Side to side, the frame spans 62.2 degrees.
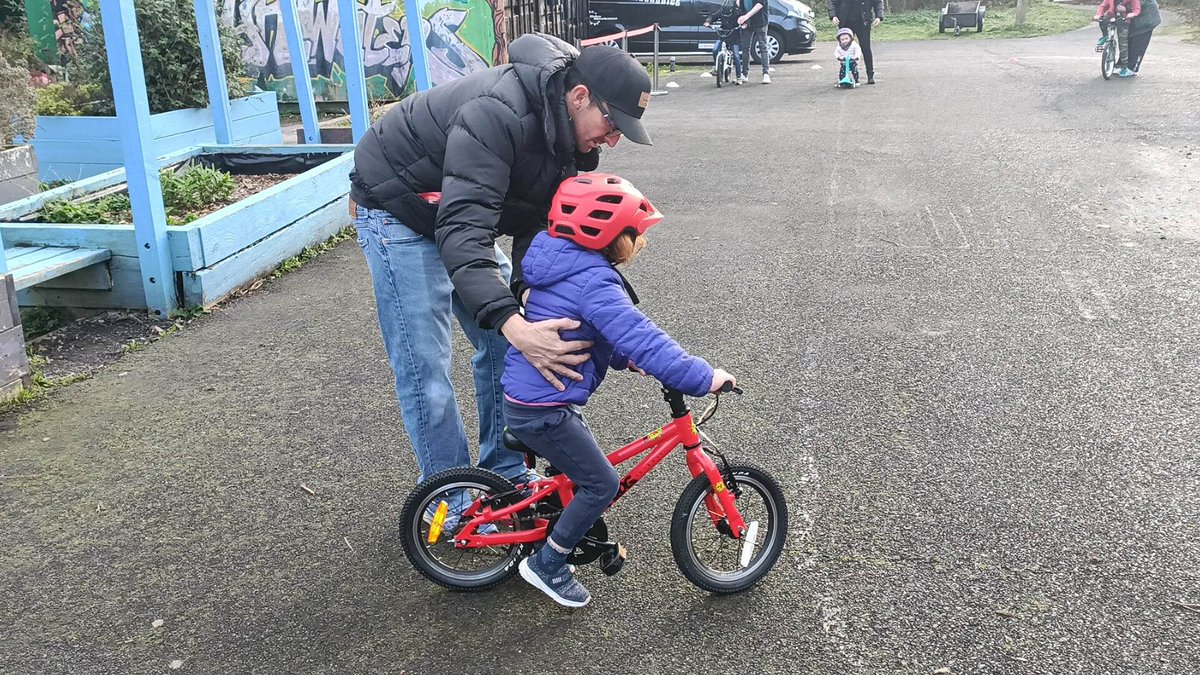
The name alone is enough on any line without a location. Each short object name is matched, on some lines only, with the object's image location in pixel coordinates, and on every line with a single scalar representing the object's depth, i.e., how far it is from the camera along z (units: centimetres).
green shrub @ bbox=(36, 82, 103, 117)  948
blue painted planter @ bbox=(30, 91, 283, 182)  920
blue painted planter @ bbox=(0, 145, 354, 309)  600
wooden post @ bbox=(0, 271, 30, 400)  476
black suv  1856
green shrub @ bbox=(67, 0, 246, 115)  972
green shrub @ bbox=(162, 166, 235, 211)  750
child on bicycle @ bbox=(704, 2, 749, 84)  1580
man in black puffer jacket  286
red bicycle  320
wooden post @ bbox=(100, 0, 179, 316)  555
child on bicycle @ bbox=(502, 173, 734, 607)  279
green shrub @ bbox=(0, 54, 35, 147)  824
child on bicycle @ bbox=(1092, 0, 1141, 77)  1432
